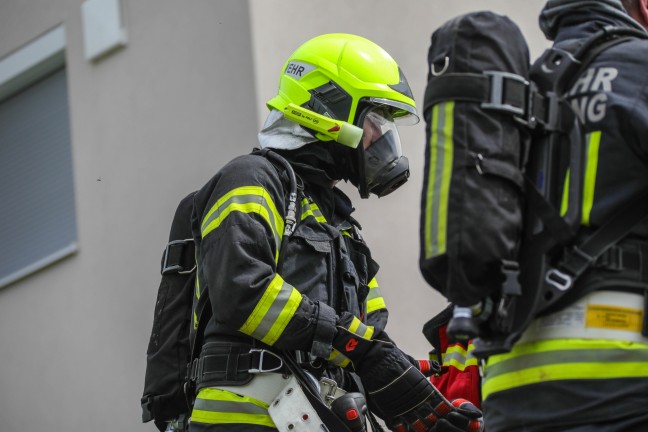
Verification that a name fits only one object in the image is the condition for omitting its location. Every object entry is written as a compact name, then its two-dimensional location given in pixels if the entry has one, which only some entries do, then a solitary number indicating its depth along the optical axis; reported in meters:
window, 16.89
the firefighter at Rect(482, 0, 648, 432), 5.75
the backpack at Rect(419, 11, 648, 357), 5.82
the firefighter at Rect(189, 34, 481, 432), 8.24
